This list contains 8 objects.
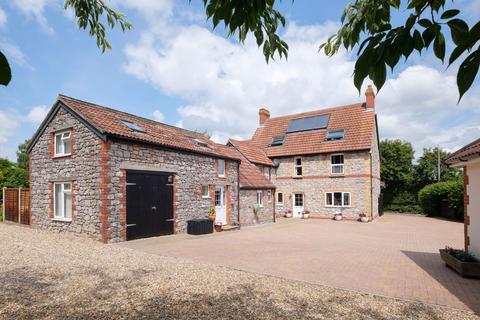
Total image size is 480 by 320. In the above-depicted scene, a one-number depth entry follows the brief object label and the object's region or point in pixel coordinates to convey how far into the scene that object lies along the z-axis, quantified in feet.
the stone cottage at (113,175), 37.27
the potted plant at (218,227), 50.49
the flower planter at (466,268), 23.24
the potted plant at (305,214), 77.56
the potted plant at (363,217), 68.64
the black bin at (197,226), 45.50
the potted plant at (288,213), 80.69
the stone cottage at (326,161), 72.84
